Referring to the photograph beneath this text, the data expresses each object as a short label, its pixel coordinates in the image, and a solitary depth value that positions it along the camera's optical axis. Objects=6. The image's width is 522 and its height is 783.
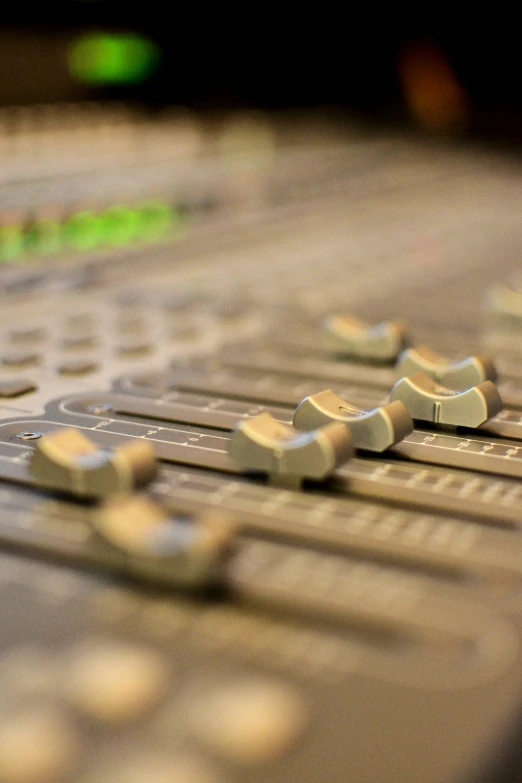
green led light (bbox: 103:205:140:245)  0.69
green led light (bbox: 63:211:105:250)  0.65
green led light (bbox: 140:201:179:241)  0.72
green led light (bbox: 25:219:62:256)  0.62
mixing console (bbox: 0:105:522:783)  0.31
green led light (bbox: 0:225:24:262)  0.59
